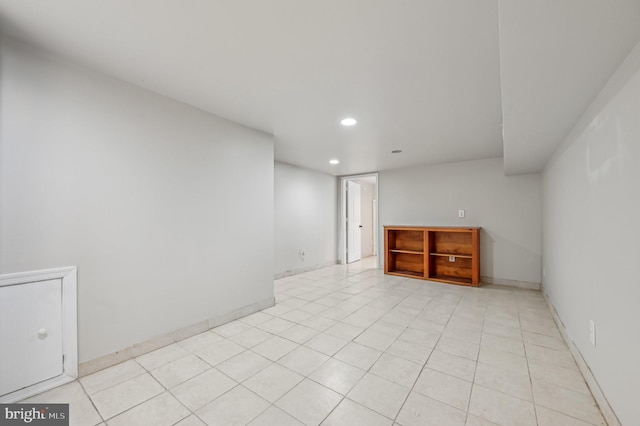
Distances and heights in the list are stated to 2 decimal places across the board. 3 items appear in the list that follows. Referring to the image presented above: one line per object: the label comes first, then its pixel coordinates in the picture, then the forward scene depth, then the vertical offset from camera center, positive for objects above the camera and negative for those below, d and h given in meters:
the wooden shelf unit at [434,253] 4.67 -0.74
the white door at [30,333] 1.65 -0.79
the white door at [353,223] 6.87 -0.20
